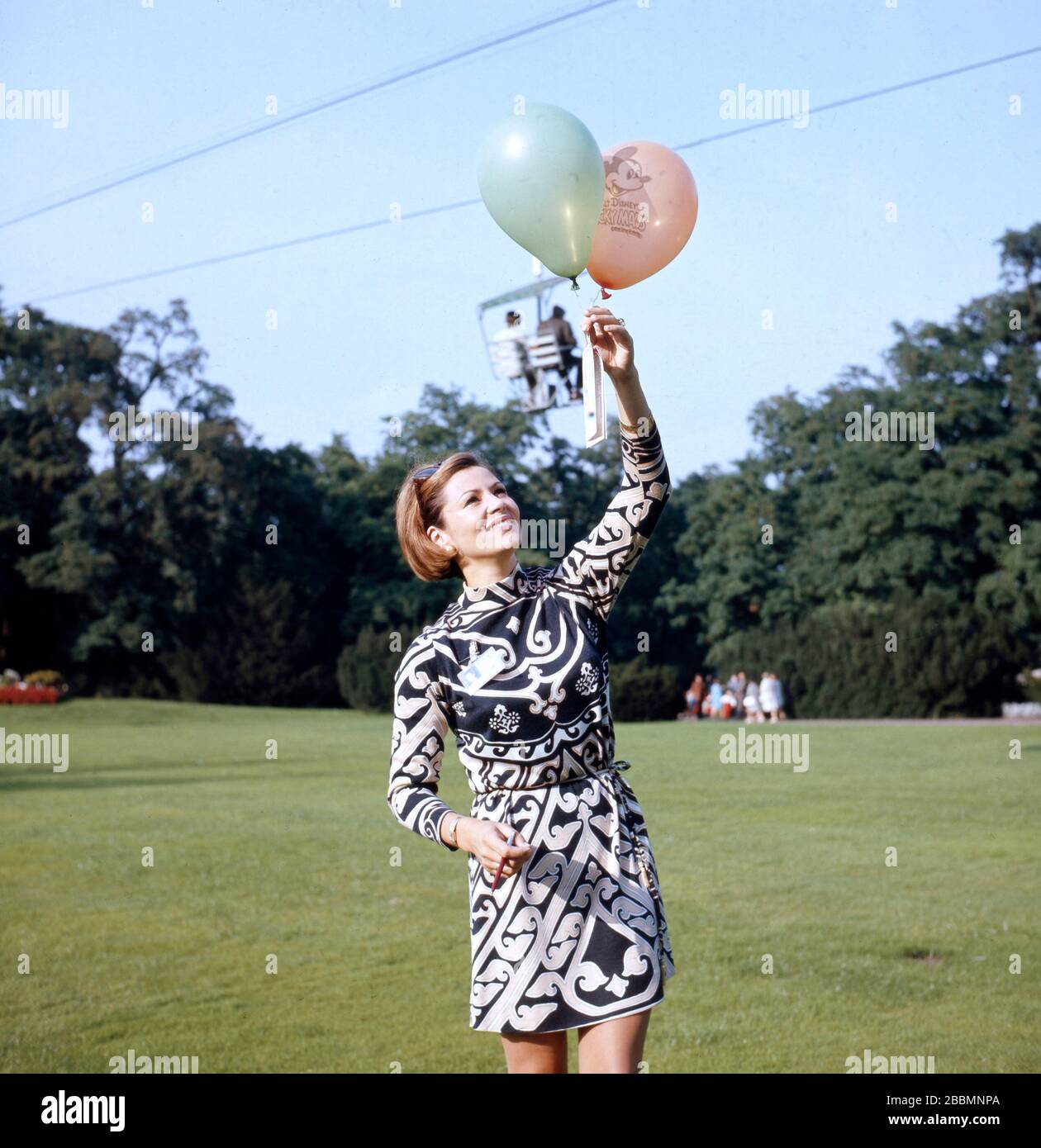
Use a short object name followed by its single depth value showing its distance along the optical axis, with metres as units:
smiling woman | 3.18
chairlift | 20.80
